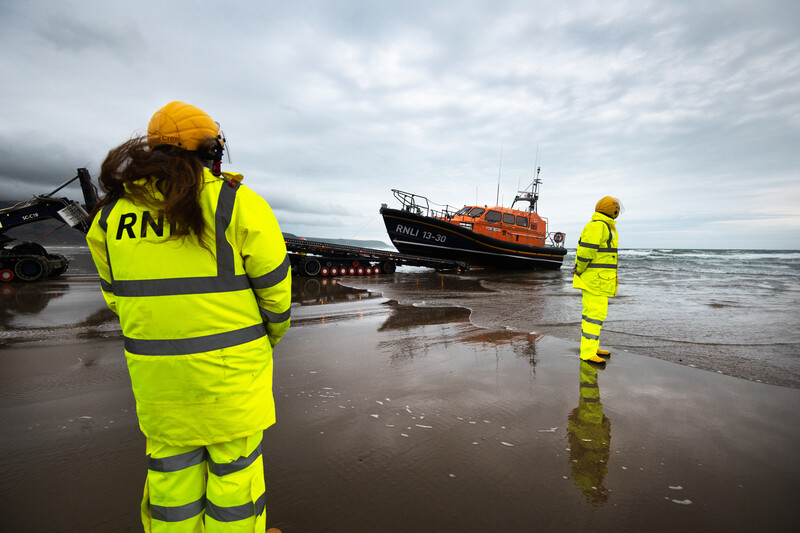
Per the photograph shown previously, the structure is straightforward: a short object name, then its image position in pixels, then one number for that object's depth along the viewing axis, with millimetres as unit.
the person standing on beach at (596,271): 3805
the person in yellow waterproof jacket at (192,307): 1159
